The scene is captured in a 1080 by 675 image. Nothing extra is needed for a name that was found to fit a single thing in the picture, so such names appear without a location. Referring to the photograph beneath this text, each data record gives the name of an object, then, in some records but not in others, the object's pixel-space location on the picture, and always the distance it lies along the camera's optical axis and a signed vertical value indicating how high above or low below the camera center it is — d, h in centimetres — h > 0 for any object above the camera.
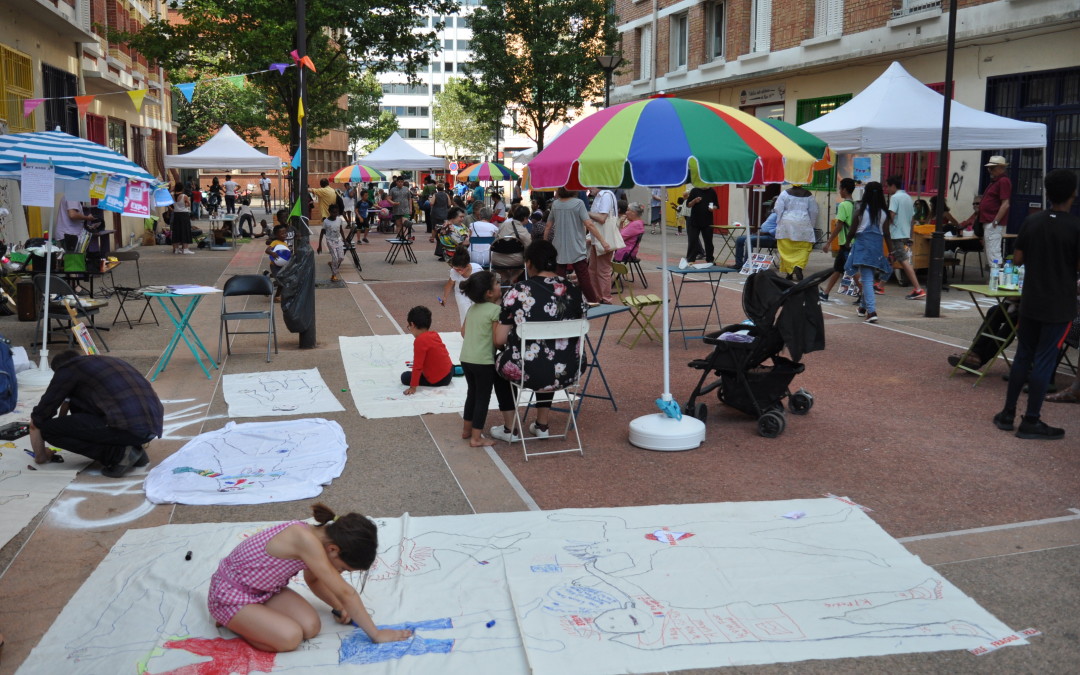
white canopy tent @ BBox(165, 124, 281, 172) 2305 +150
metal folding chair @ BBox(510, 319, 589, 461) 654 -76
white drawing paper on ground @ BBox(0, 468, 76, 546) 552 -173
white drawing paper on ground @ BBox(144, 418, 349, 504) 596 -167
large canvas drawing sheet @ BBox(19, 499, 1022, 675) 400 -176
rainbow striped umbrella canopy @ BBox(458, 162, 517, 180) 3178 +169
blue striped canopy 910 +59
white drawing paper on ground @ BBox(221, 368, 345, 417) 814 -157
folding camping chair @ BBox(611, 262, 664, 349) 1050 -106
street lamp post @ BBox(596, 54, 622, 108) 2380 +394
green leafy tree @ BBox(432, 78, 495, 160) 7644 +747
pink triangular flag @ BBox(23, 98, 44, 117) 1420 +166
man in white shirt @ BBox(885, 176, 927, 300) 1421 -2
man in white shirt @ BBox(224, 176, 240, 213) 3750 +100
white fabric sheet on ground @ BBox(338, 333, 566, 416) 820 -153
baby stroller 720 -93
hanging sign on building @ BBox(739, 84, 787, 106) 2592 +364
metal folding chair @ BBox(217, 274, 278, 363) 1023 -73
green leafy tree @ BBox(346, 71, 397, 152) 6619 +772
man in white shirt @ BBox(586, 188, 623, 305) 1322 -43
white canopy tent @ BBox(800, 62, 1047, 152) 1310 +136
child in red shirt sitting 862 -128
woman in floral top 669 -70
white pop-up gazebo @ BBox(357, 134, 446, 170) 2839 +185
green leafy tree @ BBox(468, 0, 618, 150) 3197 +583
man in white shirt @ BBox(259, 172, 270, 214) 4300 +147
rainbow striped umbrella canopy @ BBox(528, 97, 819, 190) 636 +50
